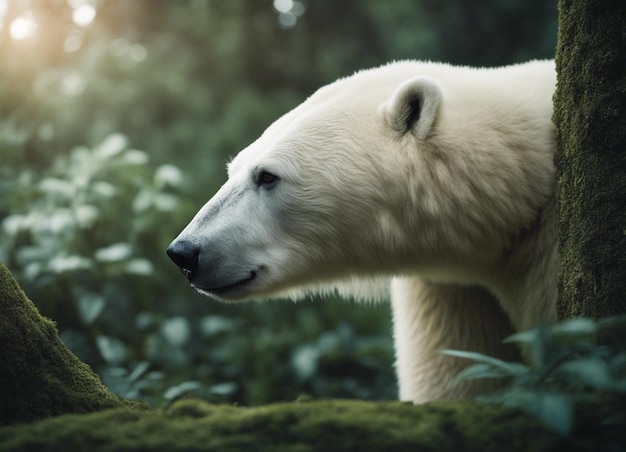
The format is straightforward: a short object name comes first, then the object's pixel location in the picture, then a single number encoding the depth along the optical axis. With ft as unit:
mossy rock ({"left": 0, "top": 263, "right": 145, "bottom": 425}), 5.24
